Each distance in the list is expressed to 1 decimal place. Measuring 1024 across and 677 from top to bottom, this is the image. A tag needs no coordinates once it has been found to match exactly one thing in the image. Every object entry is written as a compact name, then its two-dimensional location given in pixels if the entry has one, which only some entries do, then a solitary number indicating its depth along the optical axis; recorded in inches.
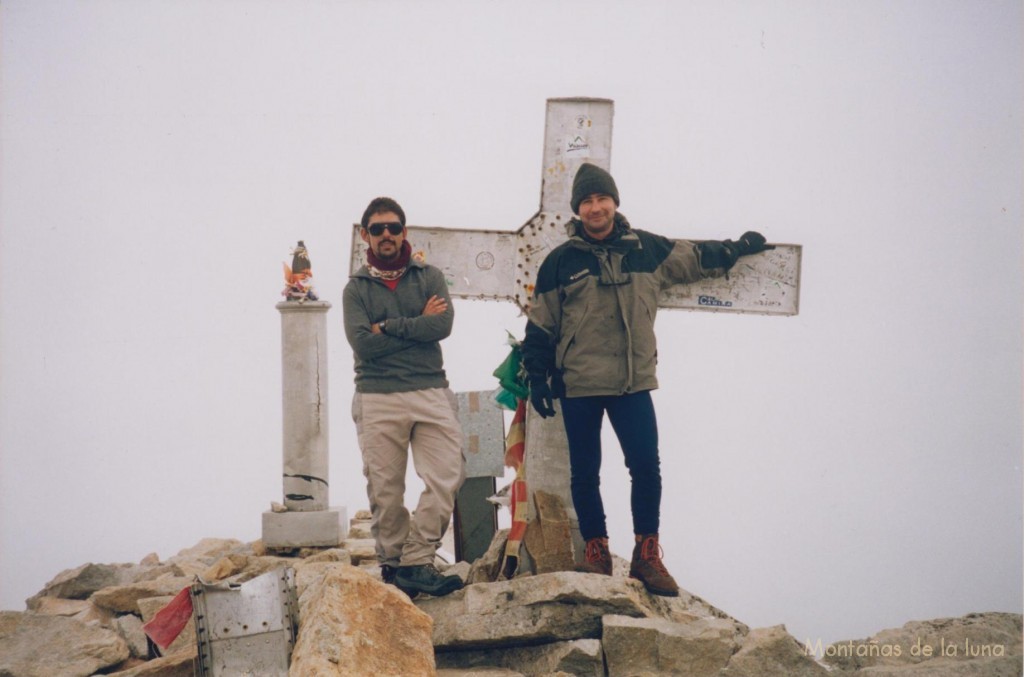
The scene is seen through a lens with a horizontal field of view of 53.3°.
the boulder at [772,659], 208.8
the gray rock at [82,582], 340.2
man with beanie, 236.4
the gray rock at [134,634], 249.8
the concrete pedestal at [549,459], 263.4
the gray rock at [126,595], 284.5
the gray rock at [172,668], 205.0
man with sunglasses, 242.4
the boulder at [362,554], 337.4
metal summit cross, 276.1
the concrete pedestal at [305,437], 368.5
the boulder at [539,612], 214.8
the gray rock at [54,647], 231.5
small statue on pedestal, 378.6
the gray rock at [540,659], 207.9
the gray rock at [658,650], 209.0
